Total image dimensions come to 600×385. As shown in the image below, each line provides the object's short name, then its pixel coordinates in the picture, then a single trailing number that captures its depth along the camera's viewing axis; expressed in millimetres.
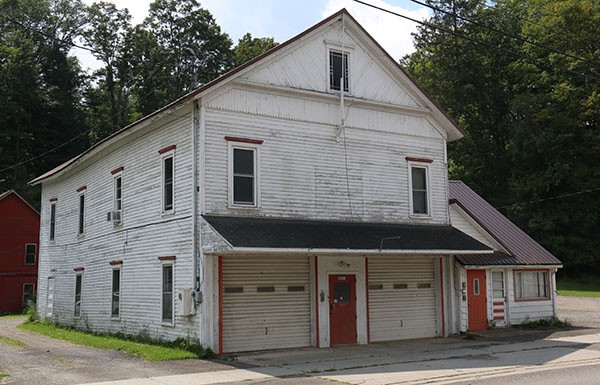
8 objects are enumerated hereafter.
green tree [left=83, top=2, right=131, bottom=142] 64875
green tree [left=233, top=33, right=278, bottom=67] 61812
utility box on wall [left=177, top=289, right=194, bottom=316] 16516
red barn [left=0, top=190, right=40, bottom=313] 41500
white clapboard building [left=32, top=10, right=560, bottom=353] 17062
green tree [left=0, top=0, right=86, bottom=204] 55312
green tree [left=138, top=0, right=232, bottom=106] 61094
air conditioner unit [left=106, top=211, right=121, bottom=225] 21594
